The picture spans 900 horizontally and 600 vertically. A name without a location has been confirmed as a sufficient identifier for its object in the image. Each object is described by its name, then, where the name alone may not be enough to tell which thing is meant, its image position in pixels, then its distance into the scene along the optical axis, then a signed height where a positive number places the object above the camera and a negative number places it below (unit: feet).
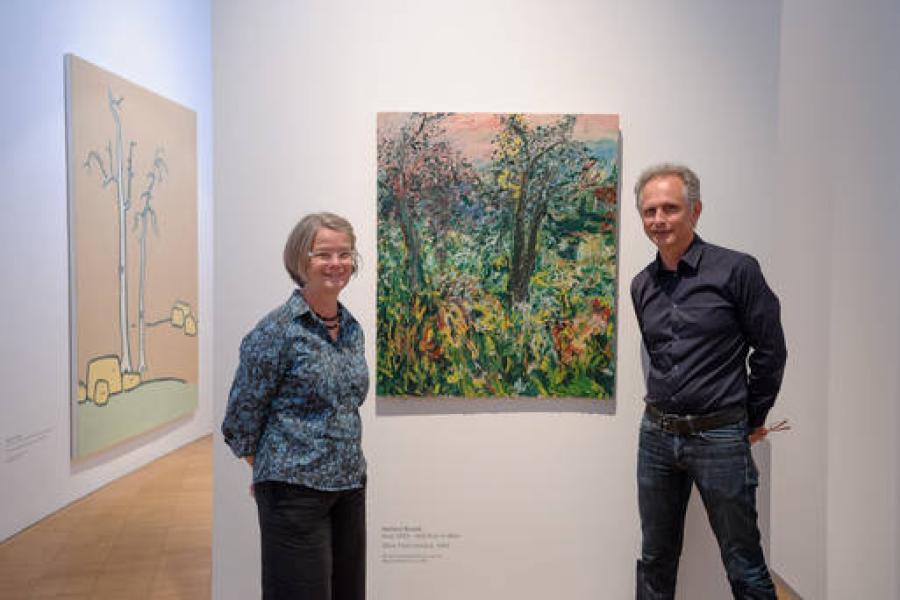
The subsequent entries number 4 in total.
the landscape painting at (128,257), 14.57 +0.36
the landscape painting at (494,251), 8.63 +0.30
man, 7.11 -0.93
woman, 6.01 -1.33
